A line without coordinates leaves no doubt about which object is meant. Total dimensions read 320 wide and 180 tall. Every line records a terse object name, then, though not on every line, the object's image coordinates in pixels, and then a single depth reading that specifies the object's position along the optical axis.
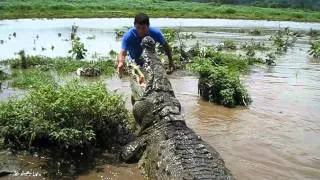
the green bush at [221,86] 10.19
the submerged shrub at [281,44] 21.08
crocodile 5.26
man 7.88
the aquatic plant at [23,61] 14.09
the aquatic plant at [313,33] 31.91
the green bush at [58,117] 6.08
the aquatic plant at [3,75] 12.01
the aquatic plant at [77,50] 16.33
